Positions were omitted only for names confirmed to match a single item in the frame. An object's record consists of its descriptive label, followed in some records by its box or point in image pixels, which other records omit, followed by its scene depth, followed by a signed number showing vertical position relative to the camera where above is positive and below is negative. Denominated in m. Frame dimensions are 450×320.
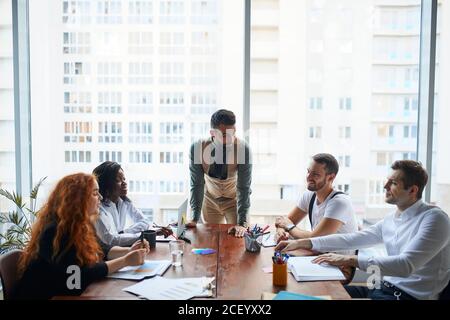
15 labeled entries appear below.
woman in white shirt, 2.22 -0.51
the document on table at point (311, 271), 1.79 -0.65
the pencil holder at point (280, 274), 1.73 -0.61
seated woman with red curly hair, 1.70 -0.53
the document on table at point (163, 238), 2.45 -0.67
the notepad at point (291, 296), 1.57 -0.65
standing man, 2.88 -0.31
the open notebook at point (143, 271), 1.80 -0.65
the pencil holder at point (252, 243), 2.21 -0.62
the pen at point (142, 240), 2.10 -0.60
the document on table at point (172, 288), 1.60 -0.65
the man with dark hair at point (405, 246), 1.91 -0.60
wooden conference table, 1.63 -0.66
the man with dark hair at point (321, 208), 2.40 -0.49
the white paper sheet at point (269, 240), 2.38 -0.67
